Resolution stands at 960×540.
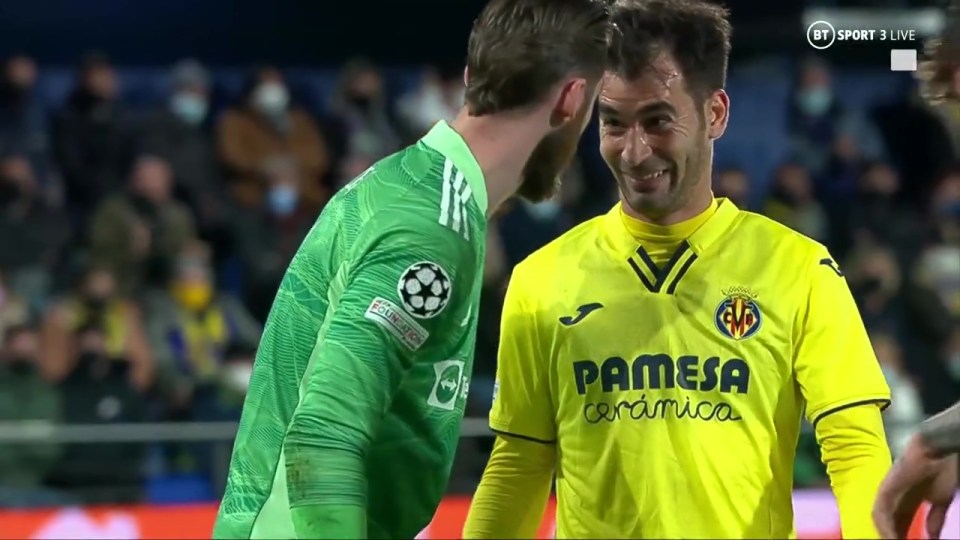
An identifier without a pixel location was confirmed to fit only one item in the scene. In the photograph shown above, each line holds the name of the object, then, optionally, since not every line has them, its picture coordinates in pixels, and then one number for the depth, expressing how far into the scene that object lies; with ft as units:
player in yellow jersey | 17.39
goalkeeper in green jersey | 13.74
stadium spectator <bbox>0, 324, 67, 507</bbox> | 41.83
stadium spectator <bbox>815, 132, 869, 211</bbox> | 55.57
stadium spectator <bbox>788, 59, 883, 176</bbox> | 57.72
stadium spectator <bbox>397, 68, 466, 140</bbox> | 56.70
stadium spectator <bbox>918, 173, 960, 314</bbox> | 53.26
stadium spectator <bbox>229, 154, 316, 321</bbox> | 50.39
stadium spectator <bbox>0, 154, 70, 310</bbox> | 47.93
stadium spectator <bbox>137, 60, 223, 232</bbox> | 51.52
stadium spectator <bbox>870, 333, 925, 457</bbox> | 49.19
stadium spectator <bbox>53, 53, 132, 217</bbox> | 50.72
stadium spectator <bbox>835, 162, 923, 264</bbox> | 53.78
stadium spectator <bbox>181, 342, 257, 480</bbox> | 46.37
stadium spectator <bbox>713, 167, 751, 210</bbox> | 48.67
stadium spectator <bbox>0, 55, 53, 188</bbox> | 52.31
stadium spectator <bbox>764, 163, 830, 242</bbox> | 53.11
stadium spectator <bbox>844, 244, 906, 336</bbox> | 51.62
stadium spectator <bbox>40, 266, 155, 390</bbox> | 44.78
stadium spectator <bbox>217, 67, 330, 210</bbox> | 53.67
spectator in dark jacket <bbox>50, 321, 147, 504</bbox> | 42.29
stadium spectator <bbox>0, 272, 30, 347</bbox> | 46.16
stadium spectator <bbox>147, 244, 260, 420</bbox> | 46.68
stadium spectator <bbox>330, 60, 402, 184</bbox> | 55.72
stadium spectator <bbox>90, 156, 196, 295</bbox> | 48.16
